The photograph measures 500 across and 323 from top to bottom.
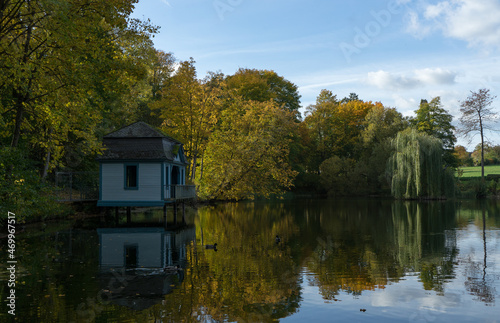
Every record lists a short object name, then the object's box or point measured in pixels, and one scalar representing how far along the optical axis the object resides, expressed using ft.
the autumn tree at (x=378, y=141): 186.60
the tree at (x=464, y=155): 275.59
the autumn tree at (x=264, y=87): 187.11
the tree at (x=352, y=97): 302.27
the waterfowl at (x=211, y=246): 51.16
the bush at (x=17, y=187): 50.16
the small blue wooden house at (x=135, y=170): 86.07
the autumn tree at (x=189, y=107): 127.44
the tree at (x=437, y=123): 196.13
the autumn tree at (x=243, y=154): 133.28
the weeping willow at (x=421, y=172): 152.87
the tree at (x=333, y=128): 212.64
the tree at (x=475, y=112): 183.21
